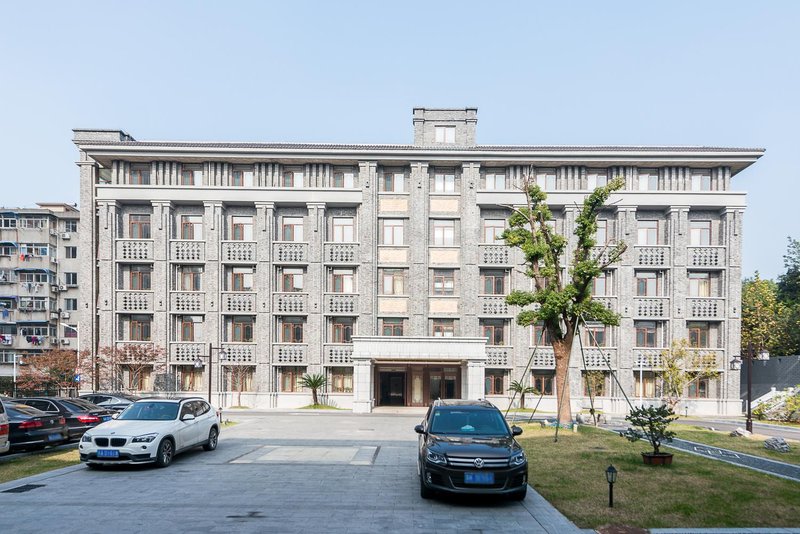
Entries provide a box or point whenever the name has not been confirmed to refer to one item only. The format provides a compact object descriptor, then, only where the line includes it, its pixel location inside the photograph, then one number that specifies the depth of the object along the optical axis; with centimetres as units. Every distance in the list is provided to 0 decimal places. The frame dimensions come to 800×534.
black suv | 888
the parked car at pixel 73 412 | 1736
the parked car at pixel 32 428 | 1455
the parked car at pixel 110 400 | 2245
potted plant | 1257
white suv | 1197
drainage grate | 1040
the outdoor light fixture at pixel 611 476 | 881
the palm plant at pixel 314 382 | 3108
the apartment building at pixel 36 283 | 4353
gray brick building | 3192
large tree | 2019
